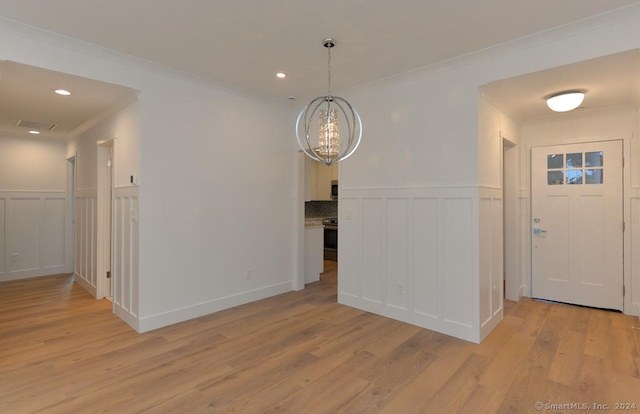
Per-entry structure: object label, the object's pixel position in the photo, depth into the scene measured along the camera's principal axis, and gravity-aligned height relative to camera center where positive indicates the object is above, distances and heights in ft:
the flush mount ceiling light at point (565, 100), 10.47 +3.49
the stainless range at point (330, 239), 24.47 -2.30
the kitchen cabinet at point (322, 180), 24.68 +2.17
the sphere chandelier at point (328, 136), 8.37 +1.85
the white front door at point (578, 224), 12.85 -0.62
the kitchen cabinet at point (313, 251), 17.48 -2.31
